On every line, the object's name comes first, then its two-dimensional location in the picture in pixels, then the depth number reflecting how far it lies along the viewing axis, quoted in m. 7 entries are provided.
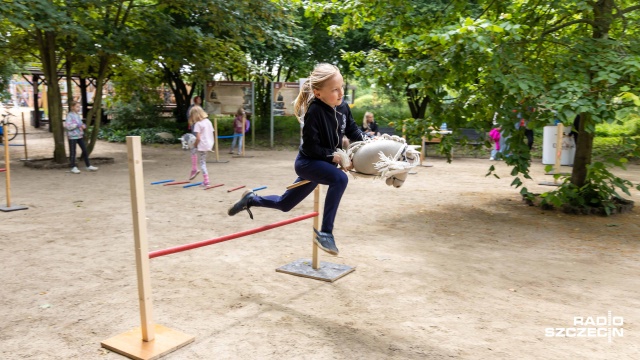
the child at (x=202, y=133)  10.32
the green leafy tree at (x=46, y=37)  9.89
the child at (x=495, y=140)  8.86
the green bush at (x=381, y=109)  24.74
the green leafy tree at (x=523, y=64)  6.66
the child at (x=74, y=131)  11.91
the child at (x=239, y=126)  16.84
